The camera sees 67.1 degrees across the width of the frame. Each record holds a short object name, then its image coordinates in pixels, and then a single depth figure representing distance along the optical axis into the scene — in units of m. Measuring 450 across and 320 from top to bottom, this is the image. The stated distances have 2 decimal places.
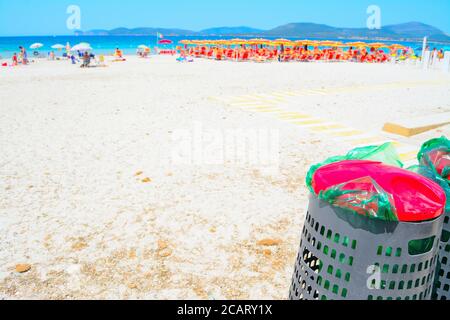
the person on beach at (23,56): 26.90
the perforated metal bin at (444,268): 1.88
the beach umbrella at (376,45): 36.88
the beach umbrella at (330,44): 35.28
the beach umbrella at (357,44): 35.33
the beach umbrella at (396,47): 37.39
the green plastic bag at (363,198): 1.44
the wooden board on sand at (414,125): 7.84
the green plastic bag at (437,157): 1.96
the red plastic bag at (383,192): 1.46
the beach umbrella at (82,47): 27.85
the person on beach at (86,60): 24.30
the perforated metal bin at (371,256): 1.51
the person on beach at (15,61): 26.27
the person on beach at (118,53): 33.65
